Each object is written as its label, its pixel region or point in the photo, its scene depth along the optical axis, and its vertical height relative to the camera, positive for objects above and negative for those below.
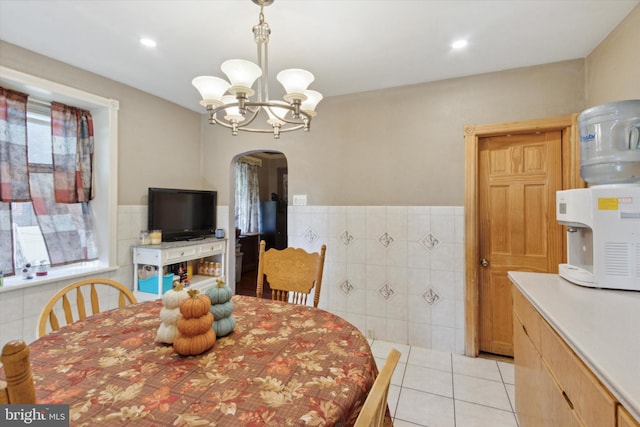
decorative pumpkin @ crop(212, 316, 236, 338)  1.22 -0.48
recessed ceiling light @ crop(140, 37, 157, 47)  2.03 +1.25
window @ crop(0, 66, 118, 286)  2.23 +0.44
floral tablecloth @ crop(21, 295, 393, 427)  0.79 -0.54
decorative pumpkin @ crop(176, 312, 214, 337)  1.05 -0.41
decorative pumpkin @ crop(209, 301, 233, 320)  1.21 -0.41
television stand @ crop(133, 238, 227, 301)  2.74 -0.41
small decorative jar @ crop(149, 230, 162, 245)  2.90 -0.23
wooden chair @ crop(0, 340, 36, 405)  0.50 -0.29
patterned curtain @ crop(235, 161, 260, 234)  5.61 +0.34
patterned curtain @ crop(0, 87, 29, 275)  2.10 +0.41
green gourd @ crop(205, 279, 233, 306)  1.23 -0.34
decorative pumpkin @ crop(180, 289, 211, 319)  1.06 -0.34
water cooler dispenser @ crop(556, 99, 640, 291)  1.31 +0.04
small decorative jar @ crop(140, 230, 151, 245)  2.90 -0.24
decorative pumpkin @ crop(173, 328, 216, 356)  1.06 -0.49
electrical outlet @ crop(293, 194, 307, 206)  3.11 +0.16
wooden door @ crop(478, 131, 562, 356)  2.38 -0.03
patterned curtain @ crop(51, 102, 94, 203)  2.44 +0.55
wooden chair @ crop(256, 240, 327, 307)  1.90 -0.38
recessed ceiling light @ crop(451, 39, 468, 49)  2.02 +1.23
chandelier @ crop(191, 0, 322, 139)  1.28 +0.61
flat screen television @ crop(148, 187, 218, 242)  2.96 +0.02
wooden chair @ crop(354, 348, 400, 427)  0.52 -0.36
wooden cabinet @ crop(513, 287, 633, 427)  0.81 -0.61
